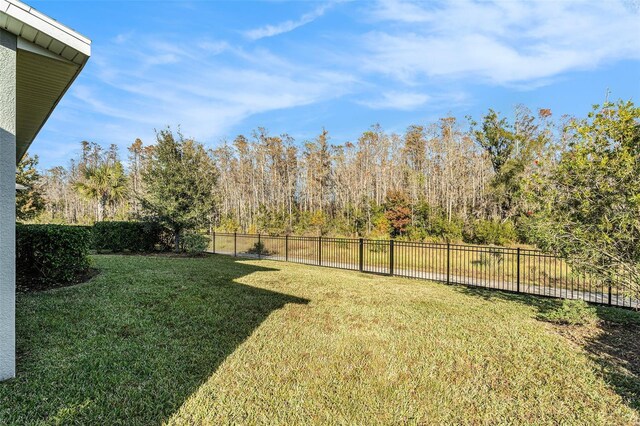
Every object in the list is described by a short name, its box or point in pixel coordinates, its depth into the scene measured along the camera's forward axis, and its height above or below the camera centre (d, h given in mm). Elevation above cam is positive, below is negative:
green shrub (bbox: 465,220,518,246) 18516 -1171
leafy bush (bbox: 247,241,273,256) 16133 -1935
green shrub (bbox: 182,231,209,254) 12930 -1200
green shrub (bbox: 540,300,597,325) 5086 -1646
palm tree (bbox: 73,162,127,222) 26656 +2496
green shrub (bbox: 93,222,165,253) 13734 -1026
